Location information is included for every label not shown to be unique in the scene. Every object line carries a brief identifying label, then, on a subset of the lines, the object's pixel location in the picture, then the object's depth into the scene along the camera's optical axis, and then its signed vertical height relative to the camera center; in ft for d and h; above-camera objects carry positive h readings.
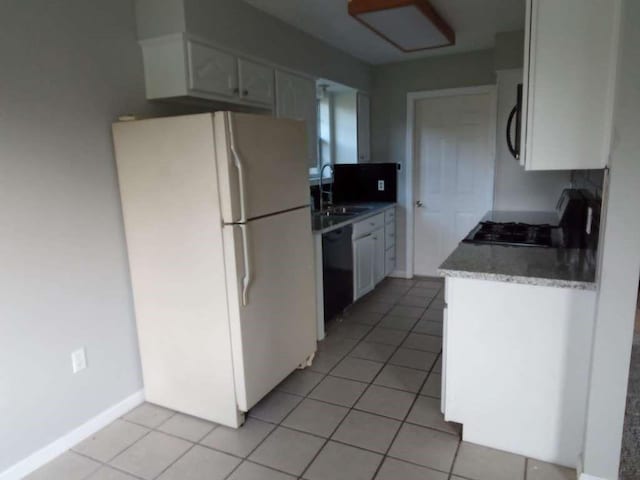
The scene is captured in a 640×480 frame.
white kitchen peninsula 5.96 -2.74
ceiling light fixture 8.54 +2.86
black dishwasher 10.87 -2.81
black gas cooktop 7.94 -1.54
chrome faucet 14.14 -0.89
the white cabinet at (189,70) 7.63 +1.70
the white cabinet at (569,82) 5.25 +0.86
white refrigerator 6.83 -1.42
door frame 14.10 +0.52
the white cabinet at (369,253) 12.61 -2.87
